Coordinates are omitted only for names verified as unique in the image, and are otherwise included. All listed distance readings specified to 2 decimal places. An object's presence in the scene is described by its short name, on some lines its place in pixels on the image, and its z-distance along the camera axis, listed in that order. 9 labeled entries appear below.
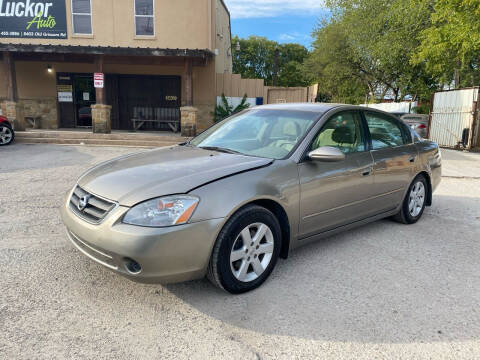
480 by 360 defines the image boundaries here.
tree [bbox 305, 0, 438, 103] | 19.50
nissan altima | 2.54
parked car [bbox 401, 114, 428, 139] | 16.39
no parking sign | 13.73
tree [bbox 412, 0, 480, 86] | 12.52
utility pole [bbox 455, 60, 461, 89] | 18.35
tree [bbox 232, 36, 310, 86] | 55.91
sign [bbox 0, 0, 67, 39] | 15.17
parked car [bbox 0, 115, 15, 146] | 11.77
